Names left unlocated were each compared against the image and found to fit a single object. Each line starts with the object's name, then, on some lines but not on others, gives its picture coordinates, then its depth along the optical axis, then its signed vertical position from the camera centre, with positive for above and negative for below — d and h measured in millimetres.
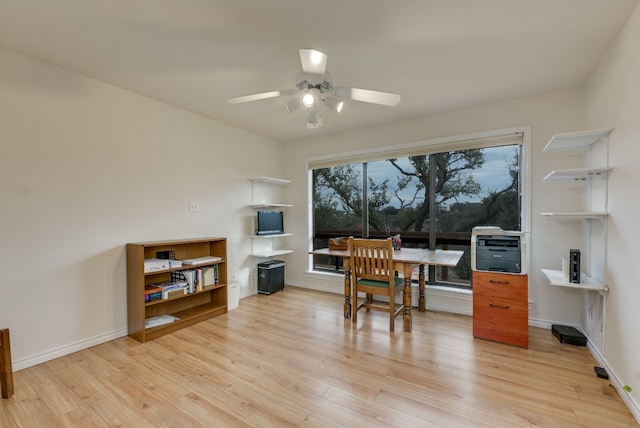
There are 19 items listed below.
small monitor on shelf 4234 -180
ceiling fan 1930 +924
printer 2590 -385
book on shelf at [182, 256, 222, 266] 3137 -575
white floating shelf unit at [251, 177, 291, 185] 4232 +483
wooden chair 2914 -659
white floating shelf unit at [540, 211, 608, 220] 2131 -37
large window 3307 +186
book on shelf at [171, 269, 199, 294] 3152 -753
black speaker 2326 -470
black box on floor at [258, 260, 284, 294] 4273 -1022
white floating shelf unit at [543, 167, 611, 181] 2123 +300
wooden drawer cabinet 2543 -910
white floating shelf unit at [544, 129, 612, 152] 2122 +581
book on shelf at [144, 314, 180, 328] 2853 -1152
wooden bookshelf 2719 -906
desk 2914 -532
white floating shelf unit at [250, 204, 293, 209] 4176 +90
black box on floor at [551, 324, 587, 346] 2541 -1161
